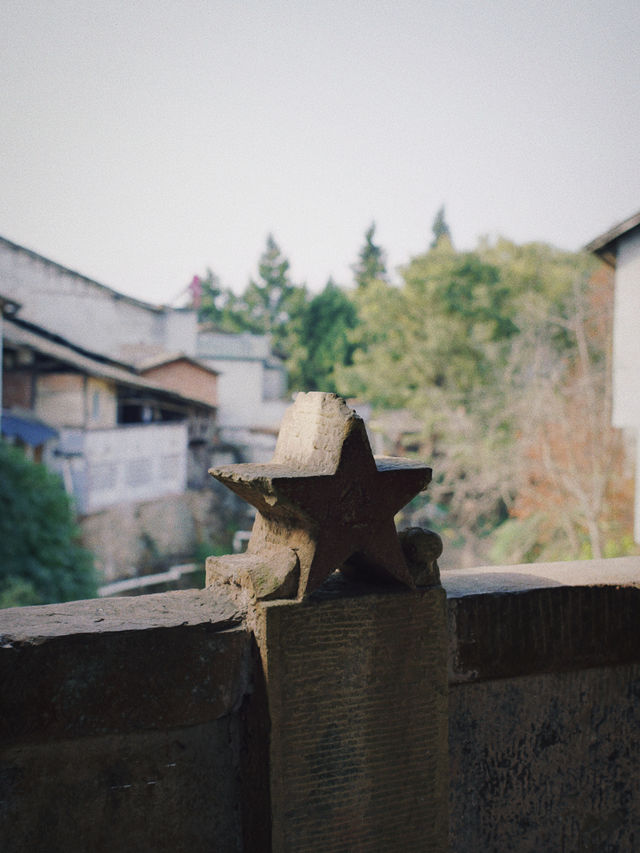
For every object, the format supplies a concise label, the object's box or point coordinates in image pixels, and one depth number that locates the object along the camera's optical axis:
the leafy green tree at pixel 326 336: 29.34
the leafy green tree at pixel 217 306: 34.34
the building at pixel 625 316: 10.98
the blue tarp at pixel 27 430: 14.16
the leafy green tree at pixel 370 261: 38.59
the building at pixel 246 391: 22.23
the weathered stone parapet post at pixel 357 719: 1.45
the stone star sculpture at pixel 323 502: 1.45
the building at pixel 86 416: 14.67
